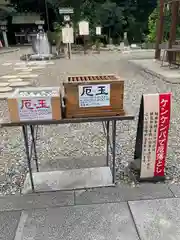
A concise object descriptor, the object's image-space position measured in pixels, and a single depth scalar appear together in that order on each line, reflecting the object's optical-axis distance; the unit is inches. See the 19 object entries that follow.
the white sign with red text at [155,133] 75.3
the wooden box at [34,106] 65.9
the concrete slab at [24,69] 352.3
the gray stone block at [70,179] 83.7
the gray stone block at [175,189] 77.2
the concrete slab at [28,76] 301.0
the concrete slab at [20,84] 250.5
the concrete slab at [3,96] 200.3
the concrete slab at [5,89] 224.9
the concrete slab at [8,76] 300.4
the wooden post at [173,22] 292.8
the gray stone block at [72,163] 97.5
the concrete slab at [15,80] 273.8
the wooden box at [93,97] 66.9
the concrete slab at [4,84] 251.0
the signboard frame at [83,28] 499.3
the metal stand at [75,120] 67.6
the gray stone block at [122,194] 76.4
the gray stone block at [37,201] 74.6
